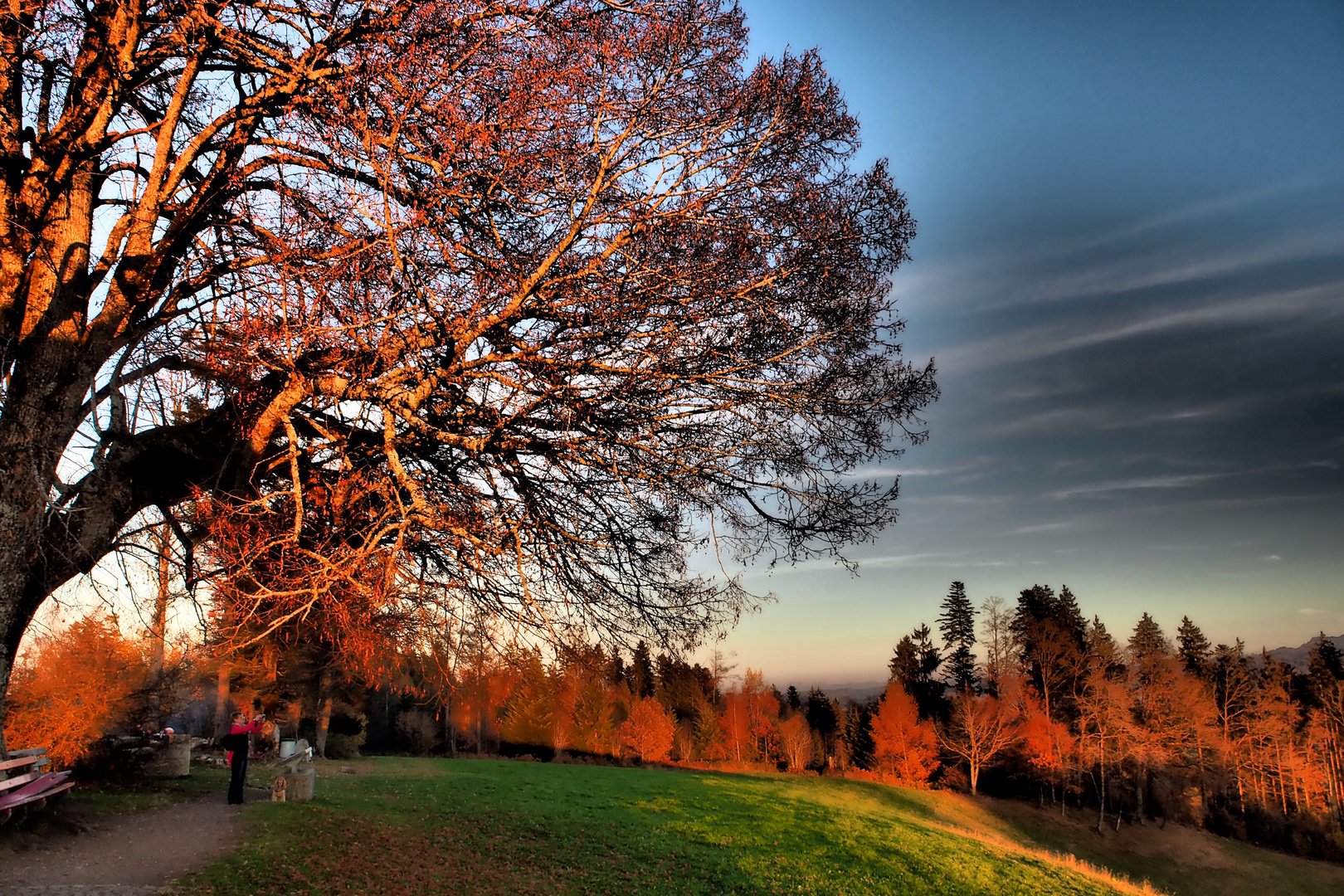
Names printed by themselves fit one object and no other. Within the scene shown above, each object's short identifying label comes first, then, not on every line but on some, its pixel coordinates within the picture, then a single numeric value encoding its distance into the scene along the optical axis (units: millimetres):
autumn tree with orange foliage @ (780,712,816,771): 52844
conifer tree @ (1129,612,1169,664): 56594
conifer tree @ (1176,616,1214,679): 60438
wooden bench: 7434
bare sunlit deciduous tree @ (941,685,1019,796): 43625
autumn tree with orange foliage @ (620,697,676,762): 47719
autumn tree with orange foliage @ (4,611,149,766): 11742
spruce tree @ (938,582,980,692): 54156
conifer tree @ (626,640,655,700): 50625
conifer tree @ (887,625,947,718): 53594
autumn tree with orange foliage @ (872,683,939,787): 46469
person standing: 12469
